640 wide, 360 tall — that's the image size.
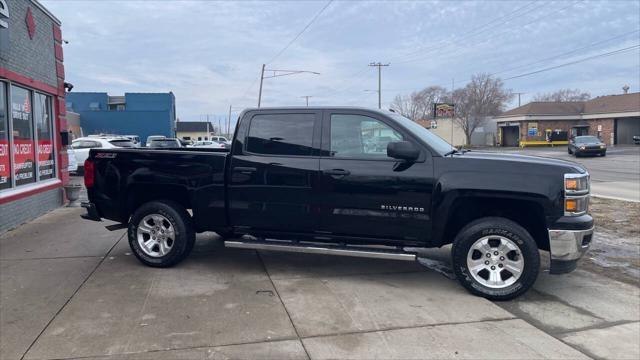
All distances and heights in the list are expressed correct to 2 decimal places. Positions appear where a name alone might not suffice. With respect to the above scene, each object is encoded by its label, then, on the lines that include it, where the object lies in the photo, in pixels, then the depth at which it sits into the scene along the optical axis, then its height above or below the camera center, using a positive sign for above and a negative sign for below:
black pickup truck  5.04 -0.58
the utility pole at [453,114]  67.94 +3.76
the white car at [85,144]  20.28 +0.06
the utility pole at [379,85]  55.22 +6.61
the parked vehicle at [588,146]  33.19 -0.36
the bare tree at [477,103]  67.19 +5.35
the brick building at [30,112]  8.55 +0.66
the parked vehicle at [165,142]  21.66 +0.13
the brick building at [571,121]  53.41 +2.25
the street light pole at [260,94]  46.24 +4.85
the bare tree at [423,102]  86.57 +7.30
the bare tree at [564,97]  88.09 +7.85
